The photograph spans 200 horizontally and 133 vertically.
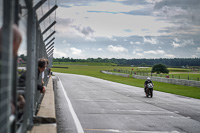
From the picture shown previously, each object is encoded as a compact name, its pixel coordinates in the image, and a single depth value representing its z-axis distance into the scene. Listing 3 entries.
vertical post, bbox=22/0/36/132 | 8.29
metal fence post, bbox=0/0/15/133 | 3.34
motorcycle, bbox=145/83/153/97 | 37.19
